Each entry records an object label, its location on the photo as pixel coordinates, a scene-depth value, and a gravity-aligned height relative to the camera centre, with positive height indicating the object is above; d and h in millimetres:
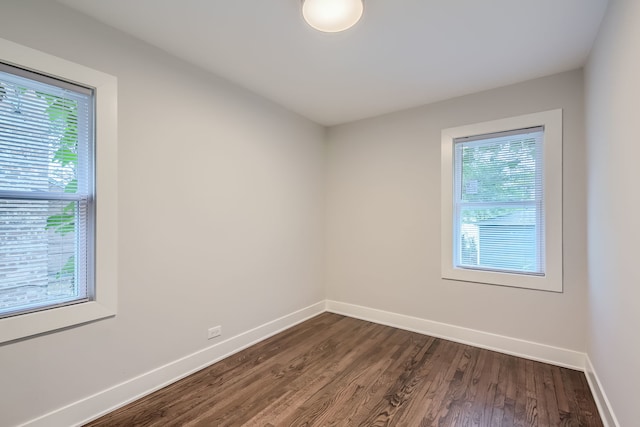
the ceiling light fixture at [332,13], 1582 +1150
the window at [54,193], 1571 +126
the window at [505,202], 2529 +123
